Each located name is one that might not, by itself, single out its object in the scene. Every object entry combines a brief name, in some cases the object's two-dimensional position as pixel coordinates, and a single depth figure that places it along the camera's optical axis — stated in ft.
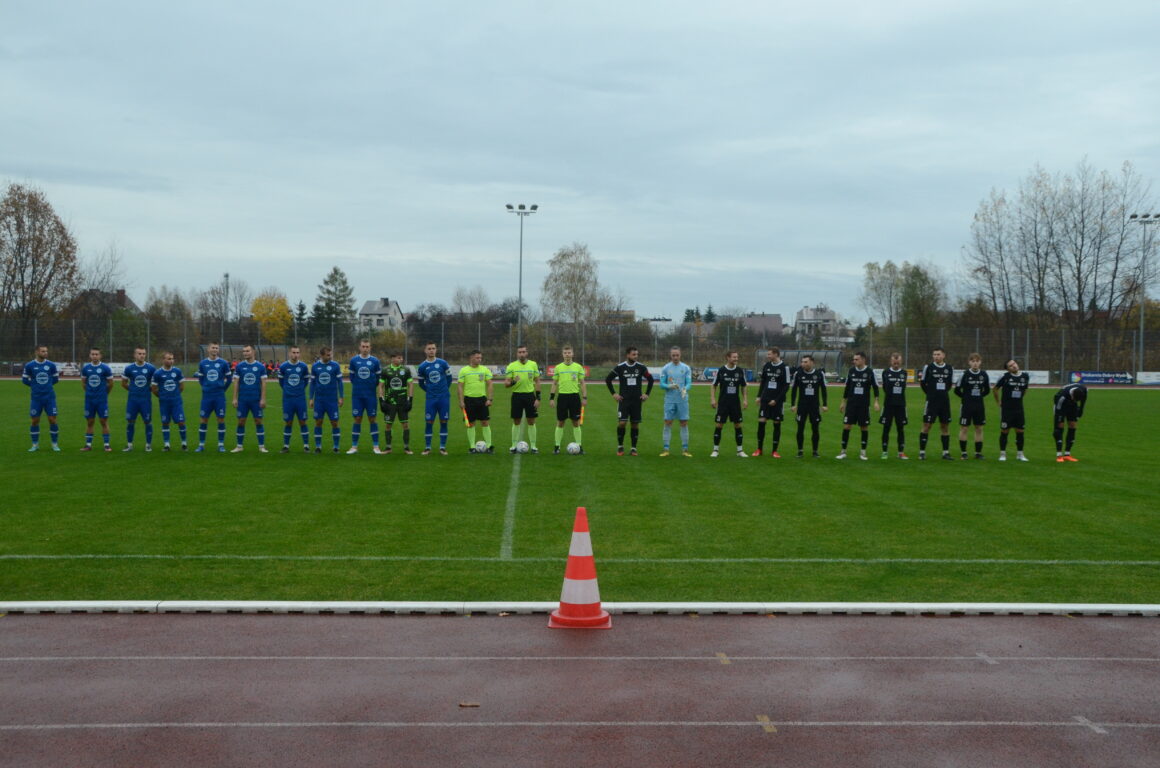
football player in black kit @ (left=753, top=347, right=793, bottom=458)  55.83
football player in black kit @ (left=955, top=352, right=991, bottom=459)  54.90
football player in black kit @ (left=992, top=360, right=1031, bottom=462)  55.06
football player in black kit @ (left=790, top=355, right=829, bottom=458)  55.01
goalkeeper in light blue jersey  55.21
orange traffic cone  21.27
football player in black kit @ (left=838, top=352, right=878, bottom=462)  55.26
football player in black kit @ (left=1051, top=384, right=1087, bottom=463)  55.62
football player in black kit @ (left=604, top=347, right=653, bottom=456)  55.72
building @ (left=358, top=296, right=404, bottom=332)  465.47
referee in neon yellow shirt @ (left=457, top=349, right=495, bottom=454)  55.42
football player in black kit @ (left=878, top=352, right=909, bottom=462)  54.85
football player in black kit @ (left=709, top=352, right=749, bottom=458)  54.70
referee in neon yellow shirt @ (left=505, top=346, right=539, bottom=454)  55.57
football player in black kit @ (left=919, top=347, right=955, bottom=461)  54.85
